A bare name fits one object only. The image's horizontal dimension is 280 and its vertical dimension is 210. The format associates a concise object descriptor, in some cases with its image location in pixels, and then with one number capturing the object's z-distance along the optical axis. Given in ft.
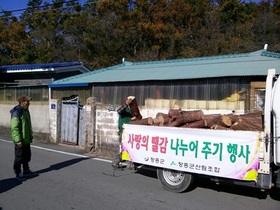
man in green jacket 19.37
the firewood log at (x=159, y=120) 18.40
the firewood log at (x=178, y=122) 17.80
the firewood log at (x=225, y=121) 16.07
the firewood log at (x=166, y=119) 18.33
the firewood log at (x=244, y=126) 14.82
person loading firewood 24.09
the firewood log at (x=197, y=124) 16.98
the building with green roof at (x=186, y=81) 23.96
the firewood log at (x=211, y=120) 16.73
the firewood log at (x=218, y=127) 15.83
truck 13.85
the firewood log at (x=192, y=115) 17.61
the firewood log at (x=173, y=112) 18.27
